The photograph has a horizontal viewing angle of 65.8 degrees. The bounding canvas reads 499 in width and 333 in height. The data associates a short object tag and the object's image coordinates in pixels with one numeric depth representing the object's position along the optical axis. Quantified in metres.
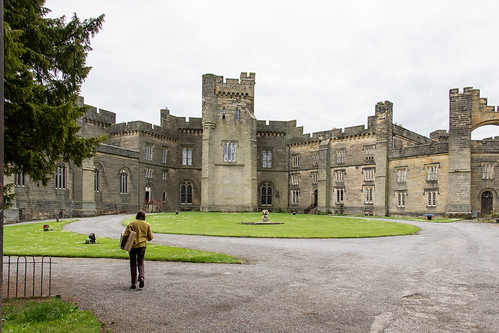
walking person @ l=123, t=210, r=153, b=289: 8.71
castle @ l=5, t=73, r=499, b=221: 35.84
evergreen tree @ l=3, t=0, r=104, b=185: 7.39
